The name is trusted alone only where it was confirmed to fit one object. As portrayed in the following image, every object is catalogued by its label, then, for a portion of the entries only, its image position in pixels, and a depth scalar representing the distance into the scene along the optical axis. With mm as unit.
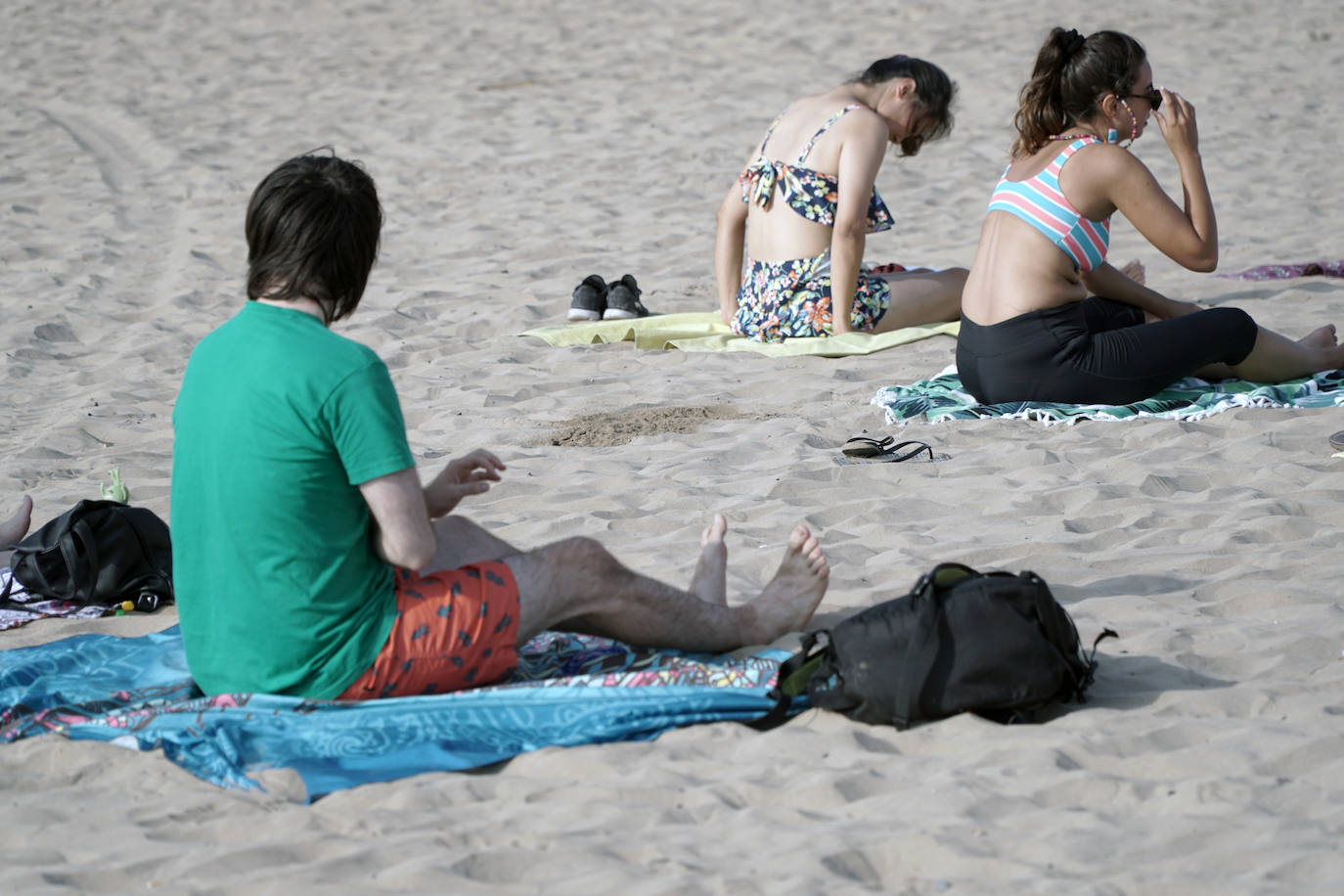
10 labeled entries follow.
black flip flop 9781
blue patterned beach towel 5816
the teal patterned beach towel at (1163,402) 10359
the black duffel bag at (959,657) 5871
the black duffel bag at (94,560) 7723
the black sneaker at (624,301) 14305
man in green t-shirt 5625
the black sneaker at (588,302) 14422
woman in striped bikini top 9953
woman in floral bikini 12648
